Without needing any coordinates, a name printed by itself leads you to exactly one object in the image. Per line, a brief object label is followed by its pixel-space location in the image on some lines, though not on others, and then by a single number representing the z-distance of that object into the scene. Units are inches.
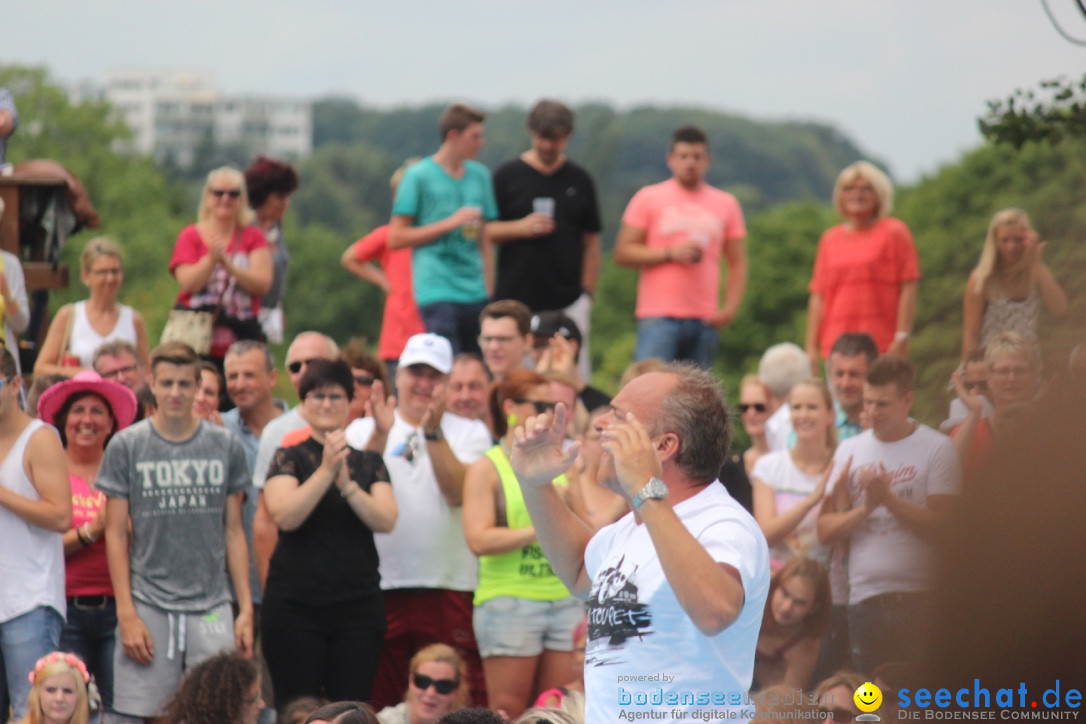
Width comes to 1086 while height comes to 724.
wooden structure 655.1
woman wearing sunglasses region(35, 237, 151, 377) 650.8
